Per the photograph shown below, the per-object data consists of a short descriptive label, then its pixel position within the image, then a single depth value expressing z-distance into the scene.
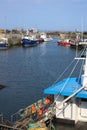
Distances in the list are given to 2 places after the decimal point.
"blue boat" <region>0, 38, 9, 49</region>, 60.55
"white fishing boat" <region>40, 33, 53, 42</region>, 97.27
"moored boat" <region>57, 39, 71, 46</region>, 73.76
